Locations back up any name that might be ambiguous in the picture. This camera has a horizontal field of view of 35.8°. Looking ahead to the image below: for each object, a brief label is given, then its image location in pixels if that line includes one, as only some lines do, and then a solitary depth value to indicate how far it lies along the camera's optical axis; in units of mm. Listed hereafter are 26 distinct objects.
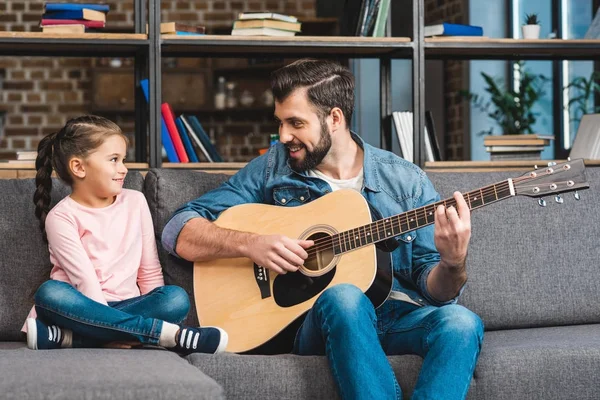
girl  2230
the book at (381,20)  3305
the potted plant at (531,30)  3471
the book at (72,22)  3119
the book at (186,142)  3277
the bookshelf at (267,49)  3102
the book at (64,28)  3109
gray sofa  1817
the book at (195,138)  3273
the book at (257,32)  3189
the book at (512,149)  3406
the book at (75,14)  3137
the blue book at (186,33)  3166
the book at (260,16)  3188
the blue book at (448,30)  3279
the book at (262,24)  3188
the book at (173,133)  3238
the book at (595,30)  3447
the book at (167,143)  3238
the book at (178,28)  3123
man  2023
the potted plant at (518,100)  5258
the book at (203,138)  3283
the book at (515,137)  3385
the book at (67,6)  3109
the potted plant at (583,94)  4812
